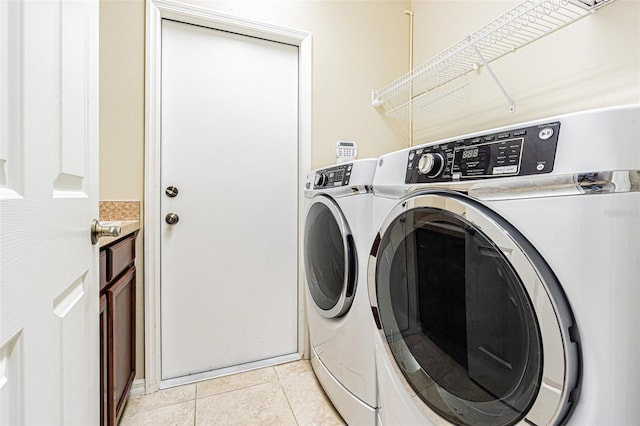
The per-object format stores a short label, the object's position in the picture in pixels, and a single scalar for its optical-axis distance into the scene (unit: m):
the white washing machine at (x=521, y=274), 0.46
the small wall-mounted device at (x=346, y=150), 1.90
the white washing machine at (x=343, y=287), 1.09
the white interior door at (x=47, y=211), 0.37
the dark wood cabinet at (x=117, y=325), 1.00
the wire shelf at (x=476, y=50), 1.18
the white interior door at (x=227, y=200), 1.60
